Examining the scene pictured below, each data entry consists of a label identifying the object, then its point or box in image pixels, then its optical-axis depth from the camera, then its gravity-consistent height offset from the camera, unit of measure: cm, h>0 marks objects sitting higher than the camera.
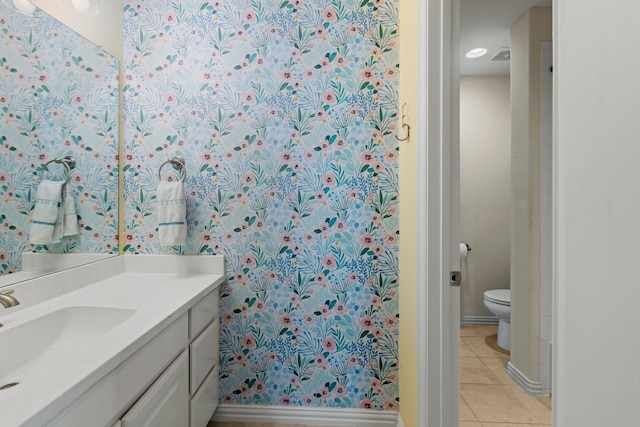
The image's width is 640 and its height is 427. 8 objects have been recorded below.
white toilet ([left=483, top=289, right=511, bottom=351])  267 -80
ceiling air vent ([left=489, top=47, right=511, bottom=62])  284 +137
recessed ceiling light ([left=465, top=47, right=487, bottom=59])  288 +138
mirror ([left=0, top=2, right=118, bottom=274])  121 +37
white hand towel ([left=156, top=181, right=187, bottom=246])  172 -1
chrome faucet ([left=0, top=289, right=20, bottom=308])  102 -27
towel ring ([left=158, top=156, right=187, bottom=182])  183 +26
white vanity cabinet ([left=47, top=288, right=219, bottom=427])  86 -56
